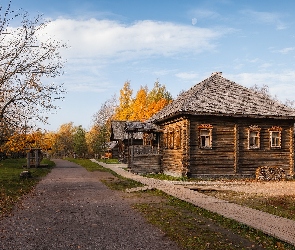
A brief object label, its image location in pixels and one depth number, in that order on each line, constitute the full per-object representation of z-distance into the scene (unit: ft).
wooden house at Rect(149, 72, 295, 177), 76.74
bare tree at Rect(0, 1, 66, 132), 59.42
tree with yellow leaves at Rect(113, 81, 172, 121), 195.62
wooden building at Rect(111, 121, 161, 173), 90.04
